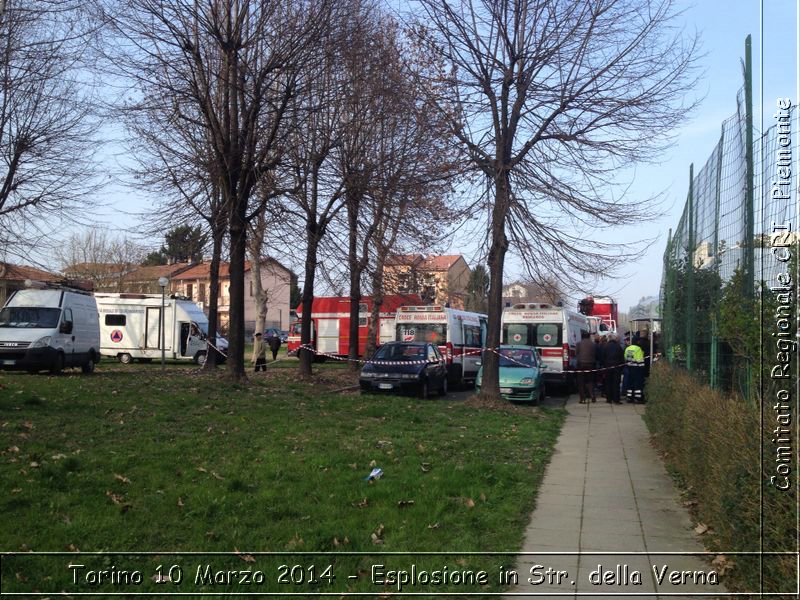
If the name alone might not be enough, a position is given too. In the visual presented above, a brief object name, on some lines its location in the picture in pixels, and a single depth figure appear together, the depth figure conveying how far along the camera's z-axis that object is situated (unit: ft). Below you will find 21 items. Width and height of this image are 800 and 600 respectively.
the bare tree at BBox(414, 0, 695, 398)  51.39
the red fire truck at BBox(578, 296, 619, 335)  145.29
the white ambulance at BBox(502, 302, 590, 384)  84.69
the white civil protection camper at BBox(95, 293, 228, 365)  117.70
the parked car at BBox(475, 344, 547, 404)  68.54
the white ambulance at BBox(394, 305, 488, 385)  90.22
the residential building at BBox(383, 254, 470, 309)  88.28
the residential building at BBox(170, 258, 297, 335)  241.35
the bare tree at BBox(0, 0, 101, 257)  43.80
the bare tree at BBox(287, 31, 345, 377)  61.98
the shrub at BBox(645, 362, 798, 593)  14.46
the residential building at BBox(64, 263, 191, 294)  177.01
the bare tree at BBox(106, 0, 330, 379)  58.80
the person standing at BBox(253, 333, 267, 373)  95.71
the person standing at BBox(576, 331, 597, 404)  71.97
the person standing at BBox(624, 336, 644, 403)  70.28
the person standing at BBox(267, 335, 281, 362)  128.77
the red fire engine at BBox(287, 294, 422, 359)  138.10
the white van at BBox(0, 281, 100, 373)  72.79
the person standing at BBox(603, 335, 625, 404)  71.26
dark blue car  69.56
